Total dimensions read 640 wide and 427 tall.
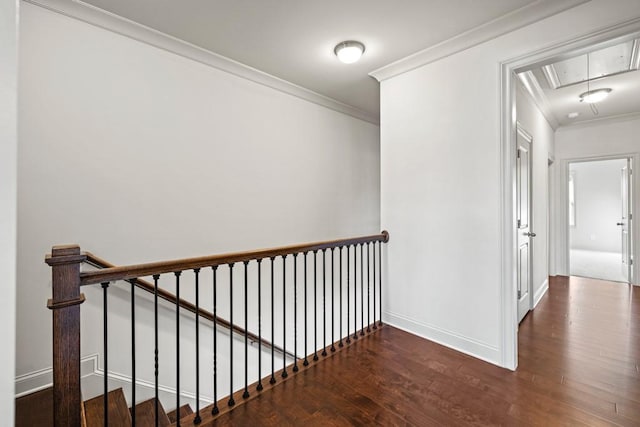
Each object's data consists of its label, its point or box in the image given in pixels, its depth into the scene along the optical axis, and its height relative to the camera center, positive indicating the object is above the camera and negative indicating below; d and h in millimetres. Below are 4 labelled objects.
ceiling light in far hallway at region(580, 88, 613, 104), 3408 +1382
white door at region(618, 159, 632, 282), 4355 -118
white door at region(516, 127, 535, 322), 2920 -114
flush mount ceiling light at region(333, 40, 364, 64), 2439 +1386
